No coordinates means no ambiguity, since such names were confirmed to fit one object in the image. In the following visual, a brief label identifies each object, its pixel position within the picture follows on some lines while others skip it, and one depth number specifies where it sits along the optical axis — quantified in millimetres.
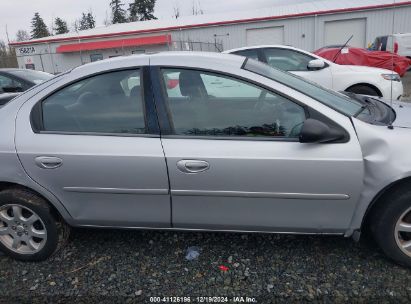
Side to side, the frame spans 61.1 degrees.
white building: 22703
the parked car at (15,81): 7330
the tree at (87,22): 66000
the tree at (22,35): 62794
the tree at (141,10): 51219
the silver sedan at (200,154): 2258
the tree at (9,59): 28645
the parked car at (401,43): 17033
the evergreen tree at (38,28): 55500
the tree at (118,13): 54938
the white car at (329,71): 6414
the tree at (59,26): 55812
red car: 10141
